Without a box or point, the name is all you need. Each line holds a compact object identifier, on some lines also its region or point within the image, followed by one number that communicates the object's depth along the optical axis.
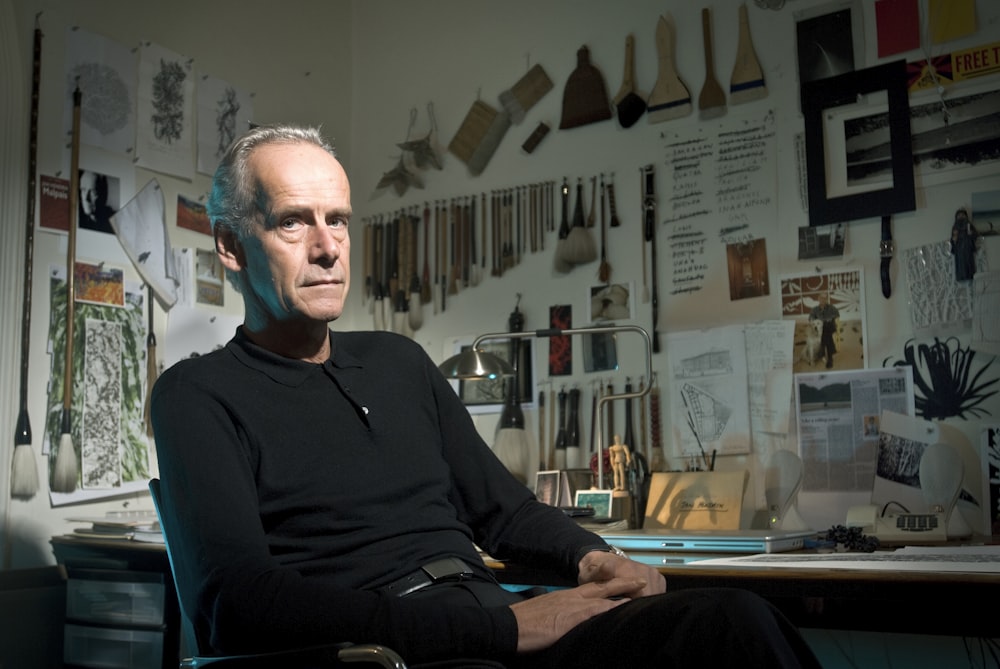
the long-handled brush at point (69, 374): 2.98
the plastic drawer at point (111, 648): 2.68
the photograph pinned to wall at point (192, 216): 3.49
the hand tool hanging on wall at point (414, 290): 3.88
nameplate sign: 2.76
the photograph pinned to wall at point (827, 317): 2.92
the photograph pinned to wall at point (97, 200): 3.15
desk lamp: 2.96
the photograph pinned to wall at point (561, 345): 3.50
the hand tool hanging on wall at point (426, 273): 3.88
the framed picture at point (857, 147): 2.89
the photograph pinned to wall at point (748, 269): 3.11
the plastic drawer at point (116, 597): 2.70
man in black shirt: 1.34
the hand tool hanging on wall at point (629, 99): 3.42
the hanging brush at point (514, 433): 3.43
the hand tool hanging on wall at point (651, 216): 3.32
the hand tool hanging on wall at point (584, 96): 3.49
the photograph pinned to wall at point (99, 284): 3.11
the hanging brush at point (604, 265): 3.43
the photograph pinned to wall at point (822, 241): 2.97
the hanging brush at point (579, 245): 3.46
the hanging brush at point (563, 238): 3.52
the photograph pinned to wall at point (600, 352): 3.39
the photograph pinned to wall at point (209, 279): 3.52
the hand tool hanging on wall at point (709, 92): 3.24
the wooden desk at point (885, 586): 1.54
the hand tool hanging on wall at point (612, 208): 3.43
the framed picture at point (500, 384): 3.59
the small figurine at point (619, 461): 2.87
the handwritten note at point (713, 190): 3.15
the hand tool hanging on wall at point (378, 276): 4.00
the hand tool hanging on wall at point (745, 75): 3.15
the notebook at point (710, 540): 2.08
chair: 1.24
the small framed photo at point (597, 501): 2.74
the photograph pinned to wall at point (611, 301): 3.39
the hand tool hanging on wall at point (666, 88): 3.32
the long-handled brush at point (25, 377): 2.89
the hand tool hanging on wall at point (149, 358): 3.27
